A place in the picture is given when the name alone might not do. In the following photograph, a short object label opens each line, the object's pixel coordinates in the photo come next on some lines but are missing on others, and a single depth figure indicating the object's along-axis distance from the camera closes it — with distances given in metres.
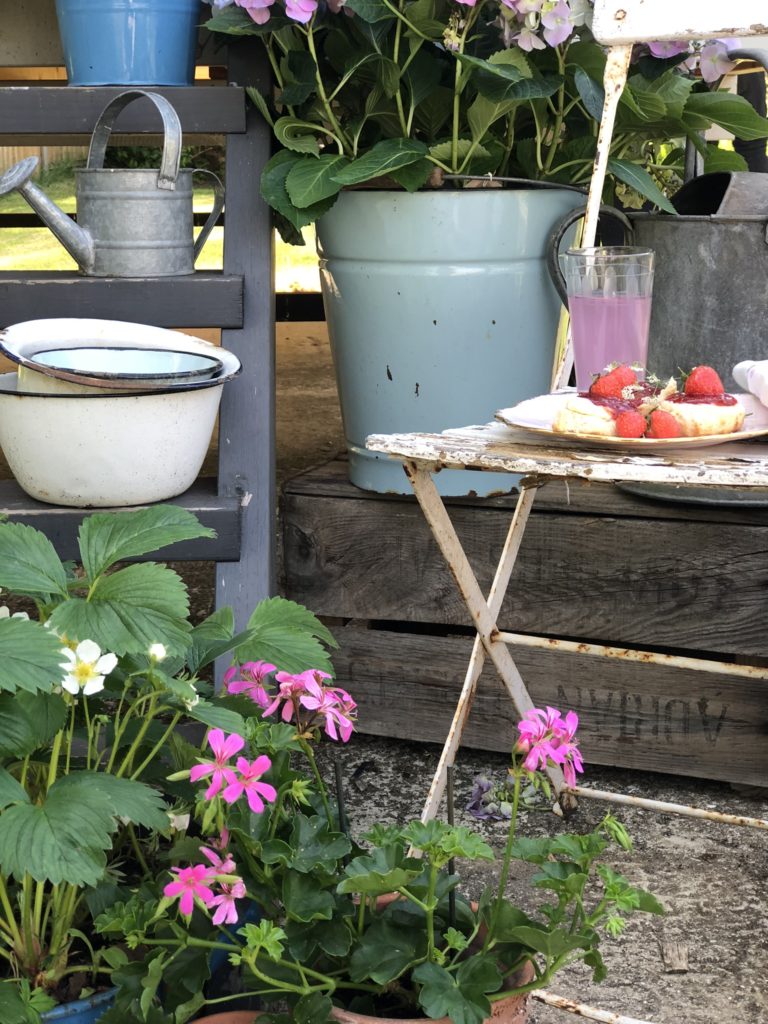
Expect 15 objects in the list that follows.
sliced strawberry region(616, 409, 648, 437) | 1.27
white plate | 1.27
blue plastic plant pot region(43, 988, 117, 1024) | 1.14
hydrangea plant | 1.78
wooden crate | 1.91
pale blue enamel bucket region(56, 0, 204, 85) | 1.96
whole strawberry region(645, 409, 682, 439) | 1.26
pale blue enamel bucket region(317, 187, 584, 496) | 1.88
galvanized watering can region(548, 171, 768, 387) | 1.66
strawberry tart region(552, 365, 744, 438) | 1.27
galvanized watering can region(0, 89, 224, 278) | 1.90
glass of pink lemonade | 1.50
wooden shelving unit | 1.82
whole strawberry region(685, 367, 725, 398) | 1.34
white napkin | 1.37
